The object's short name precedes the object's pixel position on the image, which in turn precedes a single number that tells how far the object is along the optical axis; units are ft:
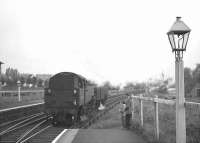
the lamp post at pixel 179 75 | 27.71
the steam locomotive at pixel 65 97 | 70.28
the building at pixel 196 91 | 175.58
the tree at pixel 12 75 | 322.26
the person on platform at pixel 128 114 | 53.52
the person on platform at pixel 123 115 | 57.44
